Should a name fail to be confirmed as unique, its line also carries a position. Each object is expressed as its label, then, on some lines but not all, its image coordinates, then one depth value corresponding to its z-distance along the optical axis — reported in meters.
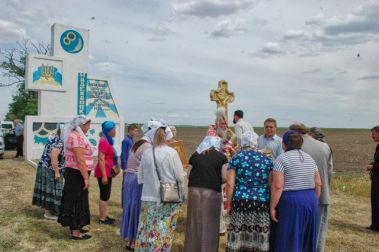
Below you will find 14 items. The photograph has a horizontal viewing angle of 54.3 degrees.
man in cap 4.54
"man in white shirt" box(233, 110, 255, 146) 5.86
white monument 15.11
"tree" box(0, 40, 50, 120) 31.28
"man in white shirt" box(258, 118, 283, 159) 5.46
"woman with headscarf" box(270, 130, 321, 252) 3.78
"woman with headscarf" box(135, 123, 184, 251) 4.18
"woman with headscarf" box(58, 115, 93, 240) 5.04
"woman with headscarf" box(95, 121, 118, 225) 5.61
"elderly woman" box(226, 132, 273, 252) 3.84
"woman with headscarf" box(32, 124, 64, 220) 5.90
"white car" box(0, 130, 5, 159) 16.25
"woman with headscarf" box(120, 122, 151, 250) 4.77
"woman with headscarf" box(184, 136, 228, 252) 4.09
